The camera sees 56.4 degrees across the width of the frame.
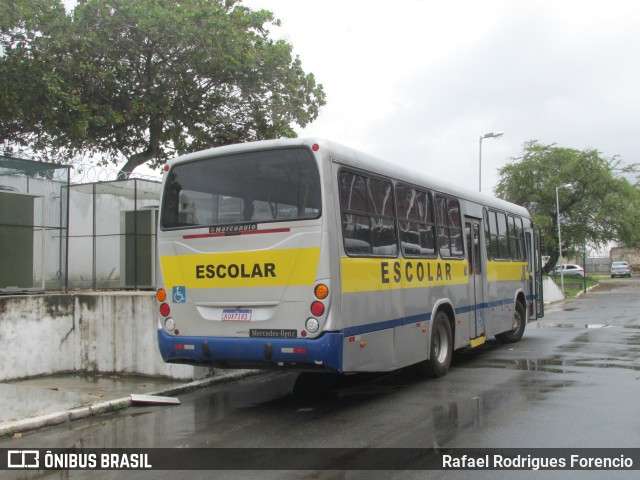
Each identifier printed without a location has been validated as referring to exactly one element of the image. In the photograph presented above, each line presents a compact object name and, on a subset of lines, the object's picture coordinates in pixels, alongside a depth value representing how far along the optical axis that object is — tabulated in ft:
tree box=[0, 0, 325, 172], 51.03
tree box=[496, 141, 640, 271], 144.77
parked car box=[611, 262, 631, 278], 224.33
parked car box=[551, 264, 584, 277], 204.09
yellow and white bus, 22.03
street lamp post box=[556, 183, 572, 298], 133.94
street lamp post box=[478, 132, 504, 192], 90.74
